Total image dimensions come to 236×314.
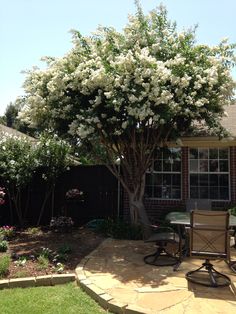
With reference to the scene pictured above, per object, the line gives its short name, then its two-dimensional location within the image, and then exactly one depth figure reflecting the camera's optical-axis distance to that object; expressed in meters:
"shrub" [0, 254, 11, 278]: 6.22
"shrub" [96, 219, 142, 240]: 9.07
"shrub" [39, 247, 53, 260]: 7.03
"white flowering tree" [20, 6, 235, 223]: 7.83
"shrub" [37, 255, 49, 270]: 6.54
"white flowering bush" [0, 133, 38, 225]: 10.52
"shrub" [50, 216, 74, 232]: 10.02
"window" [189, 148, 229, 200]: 11.38
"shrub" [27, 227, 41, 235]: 10.35
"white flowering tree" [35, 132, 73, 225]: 11.20
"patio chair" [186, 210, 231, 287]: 5.75
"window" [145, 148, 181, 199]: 11.77
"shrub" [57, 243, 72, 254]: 7.44
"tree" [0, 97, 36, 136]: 41.47
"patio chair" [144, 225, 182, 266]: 6.70
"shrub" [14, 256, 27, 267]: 6.72
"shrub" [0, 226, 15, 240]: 9.30
